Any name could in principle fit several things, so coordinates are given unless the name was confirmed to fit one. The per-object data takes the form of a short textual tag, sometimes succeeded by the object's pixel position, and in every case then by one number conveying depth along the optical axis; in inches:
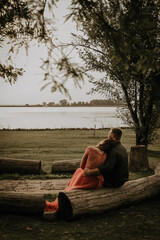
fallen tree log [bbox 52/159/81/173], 360.5
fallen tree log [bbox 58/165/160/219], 194.2
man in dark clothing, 209.6
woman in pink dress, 213.2
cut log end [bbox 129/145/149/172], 365.1
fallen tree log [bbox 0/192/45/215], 195.8
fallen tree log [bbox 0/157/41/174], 351.9
